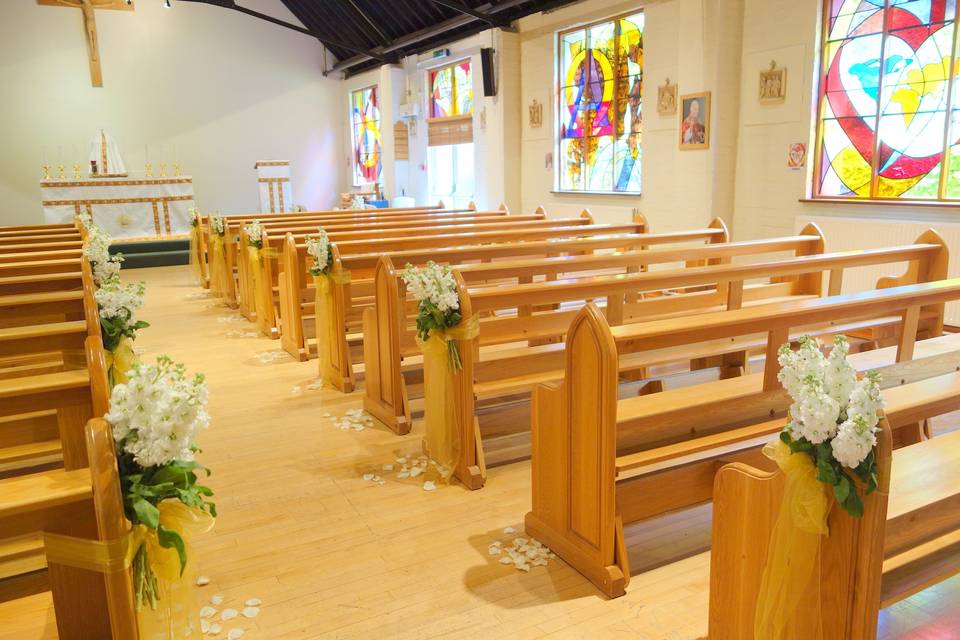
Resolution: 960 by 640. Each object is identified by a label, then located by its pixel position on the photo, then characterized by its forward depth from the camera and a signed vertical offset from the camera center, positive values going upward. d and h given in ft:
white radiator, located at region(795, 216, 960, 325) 19.02 -1.53
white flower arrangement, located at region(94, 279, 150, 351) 11.03 -1.69
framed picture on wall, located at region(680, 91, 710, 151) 25.17 +2.24
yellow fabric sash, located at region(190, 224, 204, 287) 31.55 -2.23
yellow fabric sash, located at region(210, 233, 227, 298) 26.73 -2.64
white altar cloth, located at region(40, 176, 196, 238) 37.47 -0.18
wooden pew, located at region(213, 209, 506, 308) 21.98 -0.91
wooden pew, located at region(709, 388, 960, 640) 5.17 -2.73
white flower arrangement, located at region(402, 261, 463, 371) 10.43 -1.52
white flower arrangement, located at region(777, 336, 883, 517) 4.85 -1.57
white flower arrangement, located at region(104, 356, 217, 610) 5.06 -1.70
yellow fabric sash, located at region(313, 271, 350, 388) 15.64 -2.84
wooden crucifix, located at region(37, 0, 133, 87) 44.02 +11.03
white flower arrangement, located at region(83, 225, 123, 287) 13.74 -1.17
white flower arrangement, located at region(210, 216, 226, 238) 26.22 -0.98
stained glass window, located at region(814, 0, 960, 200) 19.43 +2.20
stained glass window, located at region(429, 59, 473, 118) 41.50 +5.82
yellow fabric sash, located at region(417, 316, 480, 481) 10.59 -2.93
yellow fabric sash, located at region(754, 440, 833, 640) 5.20 -2.67
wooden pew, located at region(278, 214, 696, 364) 15.30 -1.65
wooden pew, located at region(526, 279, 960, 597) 7.79 -2.70
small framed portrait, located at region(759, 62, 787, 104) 23.17 +3.10
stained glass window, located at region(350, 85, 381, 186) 51.55 +4.22
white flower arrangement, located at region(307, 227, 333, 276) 15.46 -1.24
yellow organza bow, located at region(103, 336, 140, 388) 11.17 -2.47
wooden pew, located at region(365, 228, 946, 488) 10.80 -2.15
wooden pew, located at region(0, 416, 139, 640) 4.75 -2.18
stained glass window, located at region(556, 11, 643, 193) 30.45 +3.56
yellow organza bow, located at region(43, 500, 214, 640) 4.84 -2.42
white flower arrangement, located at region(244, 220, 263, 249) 20.53 -1.05
